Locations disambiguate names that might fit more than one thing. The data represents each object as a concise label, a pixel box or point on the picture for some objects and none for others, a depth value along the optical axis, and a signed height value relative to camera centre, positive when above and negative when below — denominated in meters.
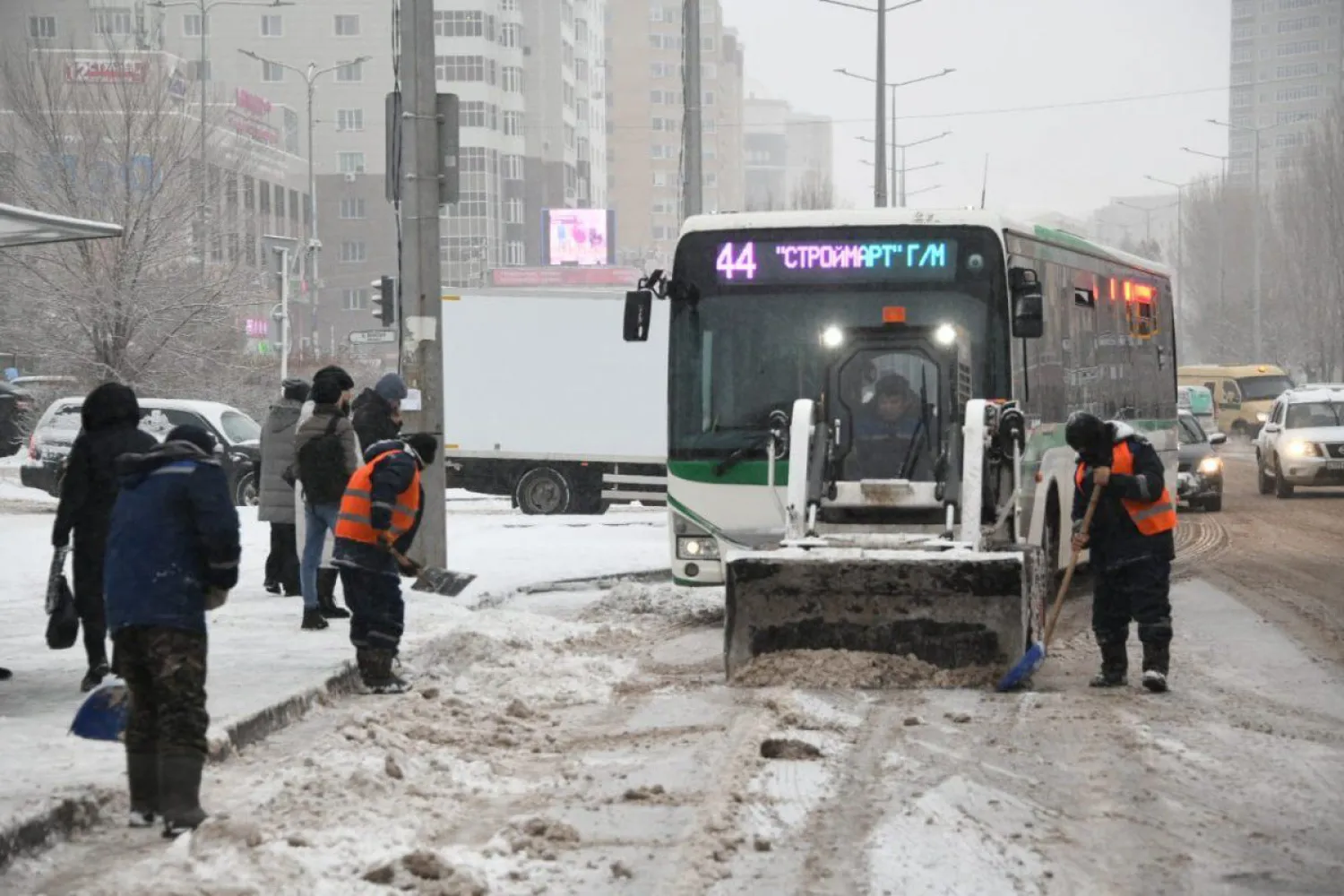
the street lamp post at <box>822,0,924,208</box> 42.63 +4.69
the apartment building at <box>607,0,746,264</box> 186.88 +21.69
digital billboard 112.19 +6.77
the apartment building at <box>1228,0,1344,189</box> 128.12 +14.12
